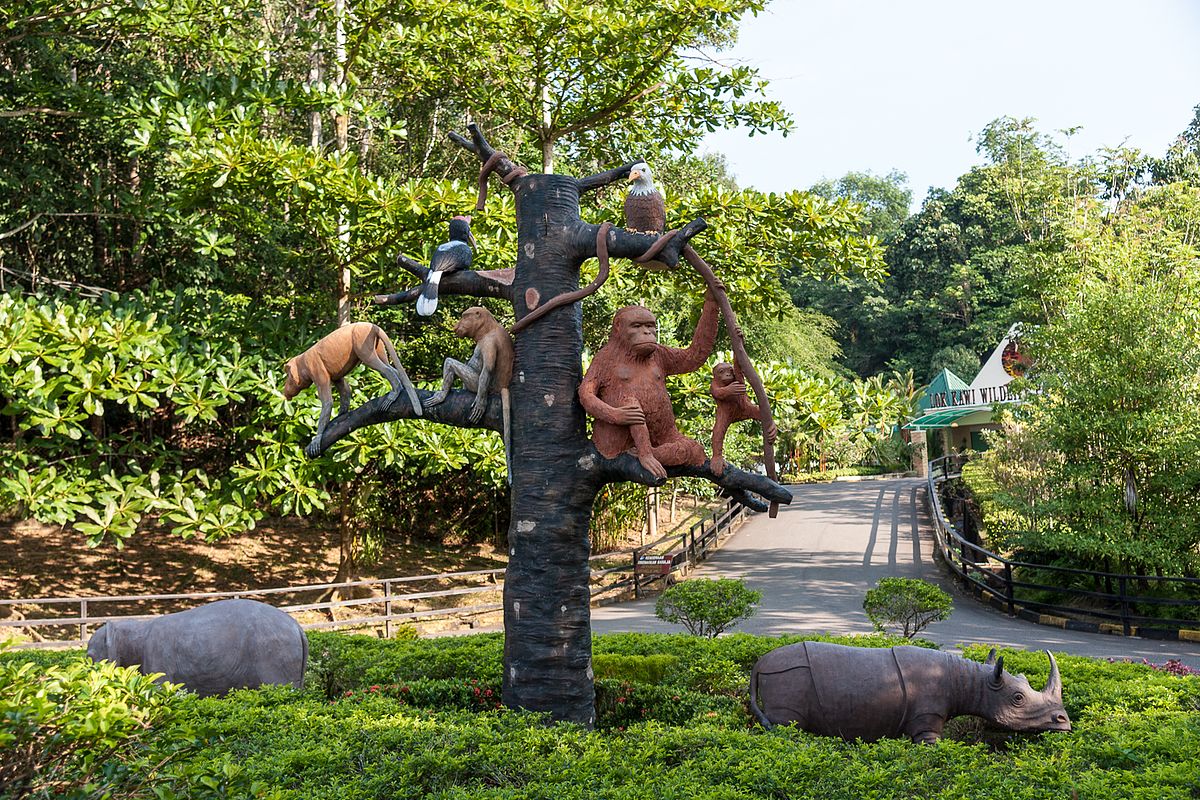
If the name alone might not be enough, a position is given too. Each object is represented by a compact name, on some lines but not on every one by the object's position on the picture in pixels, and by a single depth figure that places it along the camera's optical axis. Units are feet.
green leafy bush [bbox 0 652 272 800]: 12.21
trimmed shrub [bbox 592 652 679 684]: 25.20
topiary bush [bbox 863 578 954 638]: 35.83
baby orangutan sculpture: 19.54
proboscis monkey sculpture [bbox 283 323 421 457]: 21.06
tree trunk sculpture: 20.03
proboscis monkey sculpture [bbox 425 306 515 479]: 20.83
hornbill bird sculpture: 20.36
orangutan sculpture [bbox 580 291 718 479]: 19.40
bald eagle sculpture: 19.65
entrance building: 122.62
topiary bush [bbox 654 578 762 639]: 36.09
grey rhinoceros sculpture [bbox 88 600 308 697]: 23.56
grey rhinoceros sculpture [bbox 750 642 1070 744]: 20.94
